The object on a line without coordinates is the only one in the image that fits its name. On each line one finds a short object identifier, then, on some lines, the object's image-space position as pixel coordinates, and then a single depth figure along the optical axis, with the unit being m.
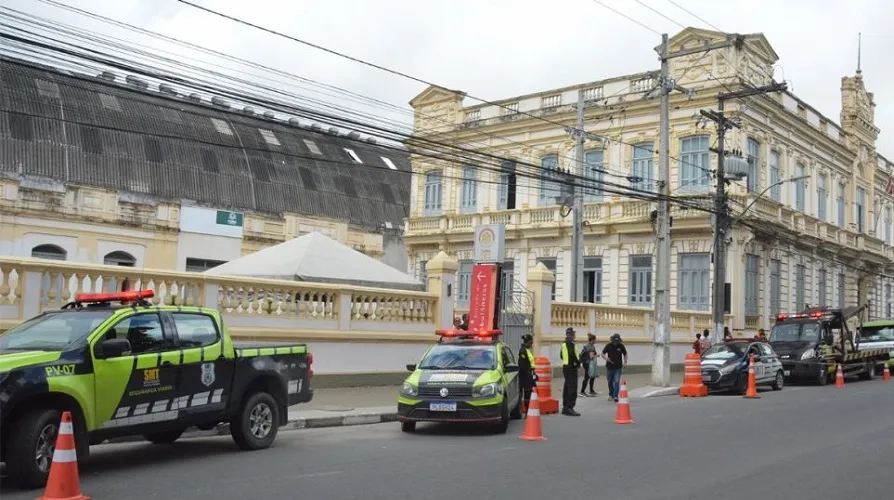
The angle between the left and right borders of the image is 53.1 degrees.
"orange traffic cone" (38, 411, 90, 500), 7.61
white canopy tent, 20.80
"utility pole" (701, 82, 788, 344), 27.14
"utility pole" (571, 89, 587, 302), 28.47
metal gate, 24.12
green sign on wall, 40.09
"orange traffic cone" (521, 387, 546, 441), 13.06
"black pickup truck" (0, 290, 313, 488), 8.37
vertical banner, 22.09
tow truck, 26.16
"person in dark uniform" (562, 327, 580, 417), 17.09
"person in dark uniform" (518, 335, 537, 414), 15.97
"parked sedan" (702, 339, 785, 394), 22.64
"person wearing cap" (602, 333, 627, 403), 19.83
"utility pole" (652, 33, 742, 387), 23.64
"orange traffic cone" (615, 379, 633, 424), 15.59
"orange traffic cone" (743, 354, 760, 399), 21.78
